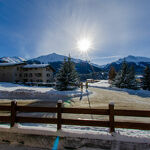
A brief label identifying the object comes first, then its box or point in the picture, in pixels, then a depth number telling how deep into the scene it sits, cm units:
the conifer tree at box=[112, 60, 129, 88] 2734
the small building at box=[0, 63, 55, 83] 3300
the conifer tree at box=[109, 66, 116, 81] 4312
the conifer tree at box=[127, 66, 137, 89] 2688
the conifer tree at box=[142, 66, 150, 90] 2682
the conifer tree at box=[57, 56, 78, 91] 2083
